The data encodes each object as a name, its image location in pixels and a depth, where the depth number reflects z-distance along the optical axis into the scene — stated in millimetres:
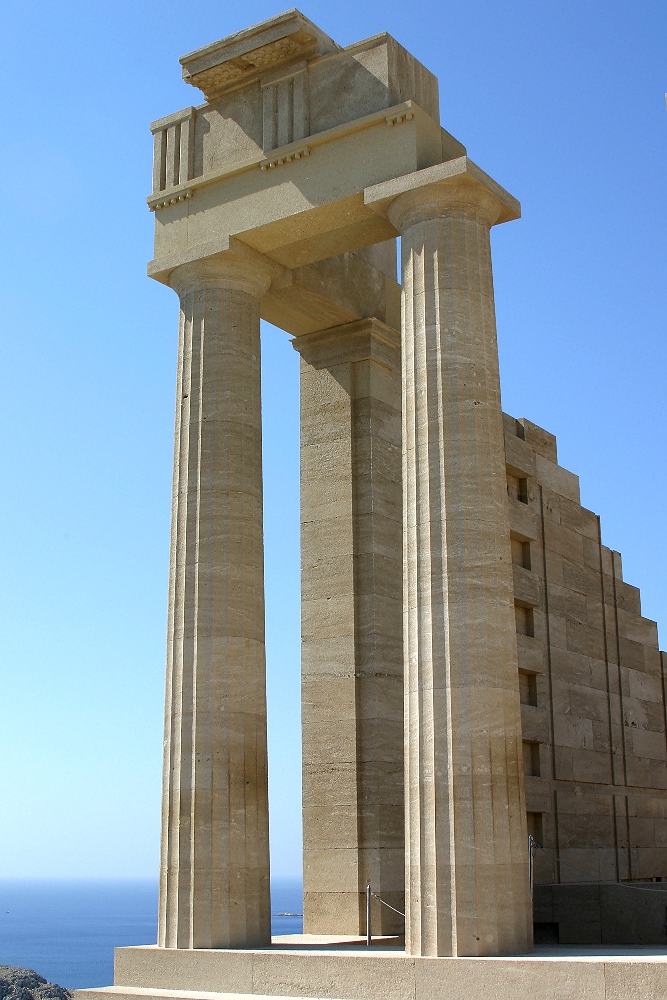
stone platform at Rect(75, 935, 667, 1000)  20406
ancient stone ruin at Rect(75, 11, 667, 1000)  23969
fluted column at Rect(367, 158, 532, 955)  23156
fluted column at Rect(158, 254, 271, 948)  27078
